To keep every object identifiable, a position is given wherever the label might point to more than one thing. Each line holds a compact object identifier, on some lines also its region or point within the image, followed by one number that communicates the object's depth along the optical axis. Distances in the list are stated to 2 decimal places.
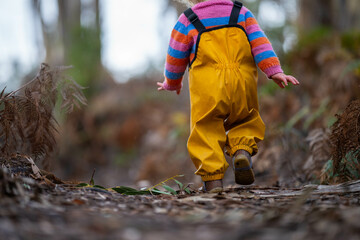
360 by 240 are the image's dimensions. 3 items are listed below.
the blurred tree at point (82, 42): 12.25
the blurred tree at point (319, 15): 9.00
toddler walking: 2.97
